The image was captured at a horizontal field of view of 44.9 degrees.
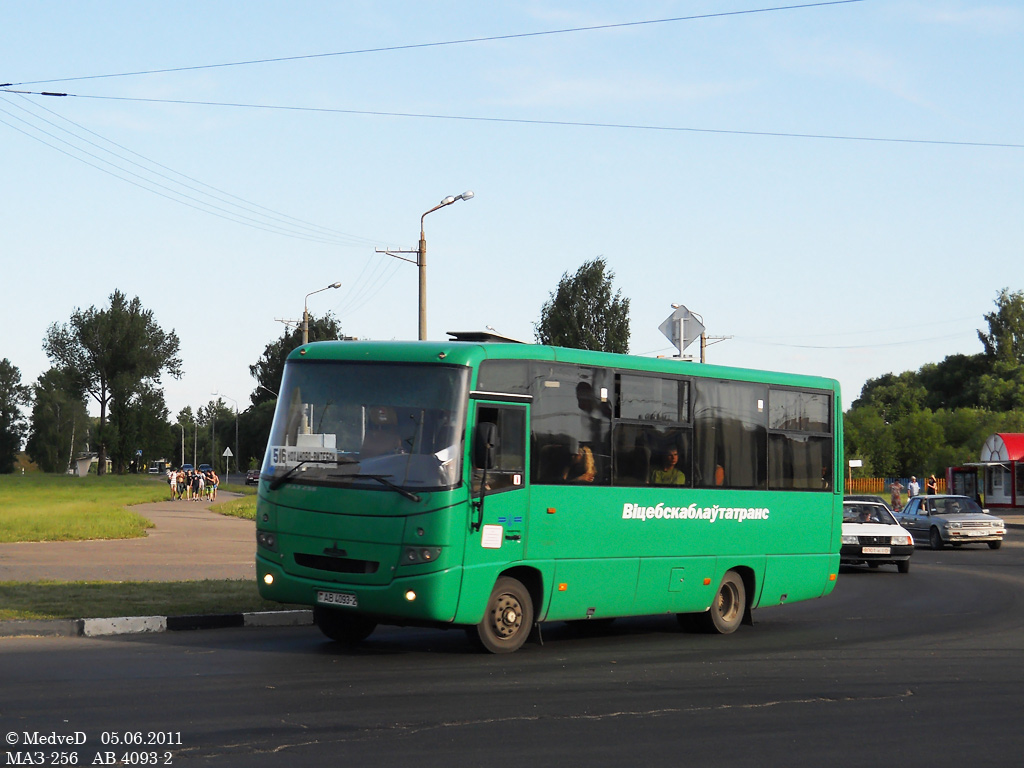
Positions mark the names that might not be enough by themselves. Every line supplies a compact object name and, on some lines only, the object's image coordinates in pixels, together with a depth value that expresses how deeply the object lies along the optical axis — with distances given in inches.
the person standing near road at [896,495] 1887.3
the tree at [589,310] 3329.2
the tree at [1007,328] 4498.0
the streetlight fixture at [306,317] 1475.0
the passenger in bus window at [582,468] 498.1
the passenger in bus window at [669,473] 537.3
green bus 448.5
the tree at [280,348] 3254.9
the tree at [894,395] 4270.2
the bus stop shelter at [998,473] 2391.7
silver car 1378.0
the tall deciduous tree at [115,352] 4685.0
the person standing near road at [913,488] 1908.2
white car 1043.9
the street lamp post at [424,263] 1087.6
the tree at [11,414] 6318.9
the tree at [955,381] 4608.8
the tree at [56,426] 5856.3
